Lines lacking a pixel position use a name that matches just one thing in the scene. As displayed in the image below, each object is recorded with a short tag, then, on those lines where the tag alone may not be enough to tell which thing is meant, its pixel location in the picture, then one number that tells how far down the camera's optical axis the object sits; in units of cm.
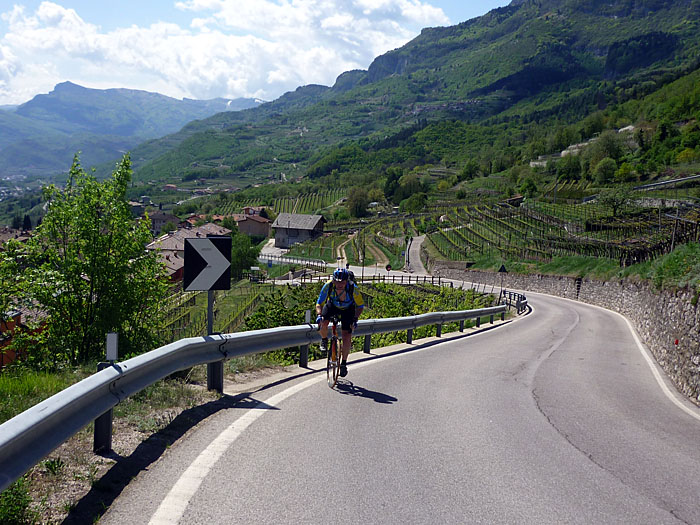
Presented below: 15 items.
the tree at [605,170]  11369
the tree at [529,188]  11764
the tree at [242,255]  9060
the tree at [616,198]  7012
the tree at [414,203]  13062
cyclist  834
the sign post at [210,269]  705
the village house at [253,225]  14088
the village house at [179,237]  8045
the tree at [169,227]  14925
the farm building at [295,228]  12338
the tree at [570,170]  13188
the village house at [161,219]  16375
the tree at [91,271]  1346
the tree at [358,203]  14150
